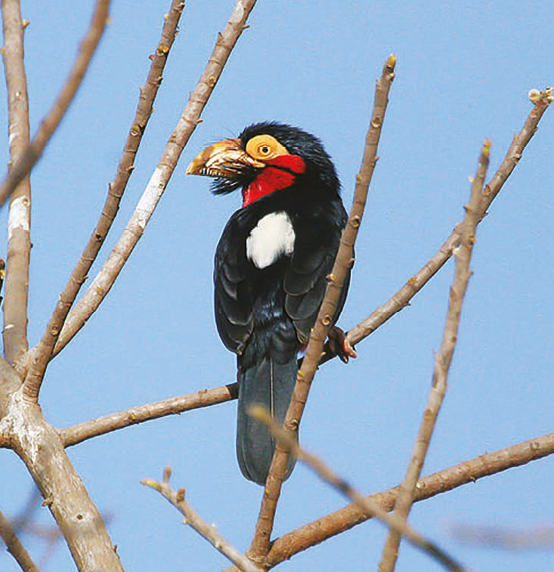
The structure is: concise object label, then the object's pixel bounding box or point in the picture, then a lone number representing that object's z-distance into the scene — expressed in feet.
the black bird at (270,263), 25.21
